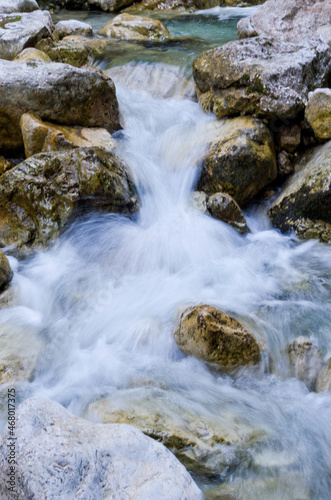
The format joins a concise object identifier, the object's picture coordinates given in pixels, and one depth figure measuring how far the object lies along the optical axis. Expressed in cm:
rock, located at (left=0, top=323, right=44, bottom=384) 343
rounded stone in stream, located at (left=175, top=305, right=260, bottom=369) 348
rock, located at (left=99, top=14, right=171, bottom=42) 1102
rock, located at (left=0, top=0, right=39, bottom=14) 1075
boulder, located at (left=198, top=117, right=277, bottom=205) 591
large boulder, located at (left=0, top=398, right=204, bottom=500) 183
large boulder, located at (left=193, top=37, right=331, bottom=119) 629
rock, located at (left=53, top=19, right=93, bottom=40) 1112
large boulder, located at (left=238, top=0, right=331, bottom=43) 787
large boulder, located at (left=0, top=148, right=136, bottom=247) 511
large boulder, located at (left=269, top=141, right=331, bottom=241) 553
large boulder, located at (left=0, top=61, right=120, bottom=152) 602
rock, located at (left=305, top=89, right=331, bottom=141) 592
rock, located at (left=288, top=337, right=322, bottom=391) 356
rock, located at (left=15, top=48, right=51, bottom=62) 743
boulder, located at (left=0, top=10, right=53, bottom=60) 855
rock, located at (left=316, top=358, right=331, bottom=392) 344
